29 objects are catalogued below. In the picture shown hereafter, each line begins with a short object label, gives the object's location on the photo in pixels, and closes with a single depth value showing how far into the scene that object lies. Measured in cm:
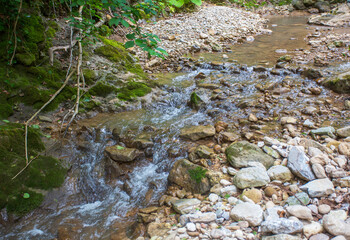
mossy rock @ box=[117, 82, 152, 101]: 571
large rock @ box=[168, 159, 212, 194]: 309
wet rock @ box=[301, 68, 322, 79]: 615
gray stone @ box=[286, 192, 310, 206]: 233
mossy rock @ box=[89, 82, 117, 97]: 544
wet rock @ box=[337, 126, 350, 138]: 346
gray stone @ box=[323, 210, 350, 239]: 181
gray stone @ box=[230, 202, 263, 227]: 218
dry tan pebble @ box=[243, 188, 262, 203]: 256
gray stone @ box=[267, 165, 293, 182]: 280
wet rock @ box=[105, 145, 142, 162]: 377
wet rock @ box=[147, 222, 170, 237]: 249
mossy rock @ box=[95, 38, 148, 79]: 675
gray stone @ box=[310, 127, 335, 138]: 355
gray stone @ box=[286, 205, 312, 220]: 208
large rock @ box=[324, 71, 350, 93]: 511
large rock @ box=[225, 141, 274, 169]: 319
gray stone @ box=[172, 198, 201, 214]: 268
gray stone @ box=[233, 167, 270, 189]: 275
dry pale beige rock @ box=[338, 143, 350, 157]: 294
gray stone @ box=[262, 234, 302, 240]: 188
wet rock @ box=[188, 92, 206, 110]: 543
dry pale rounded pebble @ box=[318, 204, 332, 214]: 213
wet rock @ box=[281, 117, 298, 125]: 423
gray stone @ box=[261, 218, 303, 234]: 194
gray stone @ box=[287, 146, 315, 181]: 269
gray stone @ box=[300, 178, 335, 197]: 234
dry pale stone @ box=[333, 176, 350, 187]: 240
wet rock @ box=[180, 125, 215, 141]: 417
